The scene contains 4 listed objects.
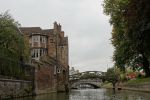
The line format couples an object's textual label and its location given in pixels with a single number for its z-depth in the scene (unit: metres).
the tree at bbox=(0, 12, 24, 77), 19.88
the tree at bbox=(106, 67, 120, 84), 45.71
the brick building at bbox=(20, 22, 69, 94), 25.72
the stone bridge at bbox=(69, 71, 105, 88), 43.66
